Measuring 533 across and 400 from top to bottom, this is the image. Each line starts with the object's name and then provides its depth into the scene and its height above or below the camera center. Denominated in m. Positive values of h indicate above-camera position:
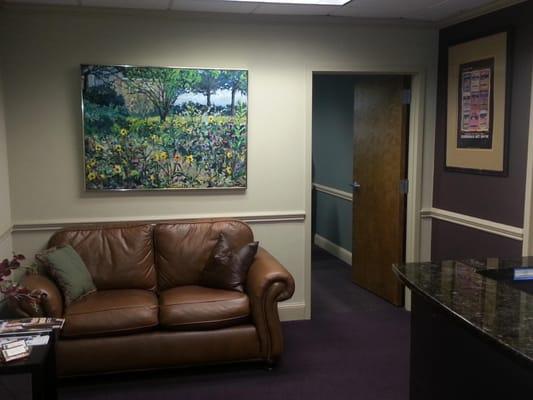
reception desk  1.52 -0.53
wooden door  4.46 -0.33
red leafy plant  2.15 -0.65
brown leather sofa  3.14 -0.97
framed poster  3.58 +0.25
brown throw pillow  3.50 -0.79
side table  2.19 -0.89
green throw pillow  3.27 -0.78
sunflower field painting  3.76 +0.11
